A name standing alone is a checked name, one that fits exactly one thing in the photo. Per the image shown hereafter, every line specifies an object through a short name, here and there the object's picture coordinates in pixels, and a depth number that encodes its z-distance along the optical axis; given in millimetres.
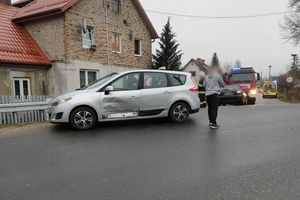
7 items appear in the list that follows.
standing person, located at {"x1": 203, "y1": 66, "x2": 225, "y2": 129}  6645
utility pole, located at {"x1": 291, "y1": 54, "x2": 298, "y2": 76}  31691
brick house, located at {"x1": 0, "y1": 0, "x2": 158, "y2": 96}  12758
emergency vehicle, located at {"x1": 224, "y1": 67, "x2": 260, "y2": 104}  20230
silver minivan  6461
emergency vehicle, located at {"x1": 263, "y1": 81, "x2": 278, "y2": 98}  30959
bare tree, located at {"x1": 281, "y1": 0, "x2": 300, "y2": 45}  24891
